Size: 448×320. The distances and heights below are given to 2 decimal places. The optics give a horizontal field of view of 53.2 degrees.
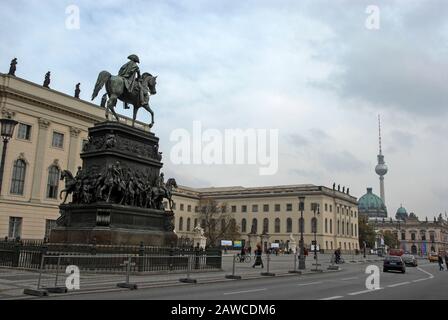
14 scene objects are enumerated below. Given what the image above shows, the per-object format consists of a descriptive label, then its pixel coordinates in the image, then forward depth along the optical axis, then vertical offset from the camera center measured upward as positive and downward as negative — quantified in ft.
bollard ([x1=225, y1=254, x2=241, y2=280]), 72.23 -5.50
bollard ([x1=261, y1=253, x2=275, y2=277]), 83.32 -5.61
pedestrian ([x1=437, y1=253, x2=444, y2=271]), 137.24 -4.12
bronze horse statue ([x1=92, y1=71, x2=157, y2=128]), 84.07 +28.00
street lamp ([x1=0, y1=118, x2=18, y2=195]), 64.18 +15.25
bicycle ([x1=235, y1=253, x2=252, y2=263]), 144.52 -5.40
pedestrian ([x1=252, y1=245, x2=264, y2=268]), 110.01 -3.74
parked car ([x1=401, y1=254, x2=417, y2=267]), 163.59 -4.81
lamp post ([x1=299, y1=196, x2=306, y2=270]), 108.80 -3.50
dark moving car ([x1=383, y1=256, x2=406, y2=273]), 108.37 -4.05
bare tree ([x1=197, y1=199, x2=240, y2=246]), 333.01 +15.48
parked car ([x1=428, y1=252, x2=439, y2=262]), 241.14 -5.43
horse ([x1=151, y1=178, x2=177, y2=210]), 82.58 +8.78
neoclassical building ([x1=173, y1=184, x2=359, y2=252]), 387.96 +27.98
